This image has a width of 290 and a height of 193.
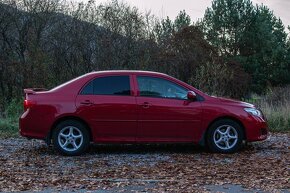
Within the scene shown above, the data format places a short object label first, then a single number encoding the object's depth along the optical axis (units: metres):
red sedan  10.47
